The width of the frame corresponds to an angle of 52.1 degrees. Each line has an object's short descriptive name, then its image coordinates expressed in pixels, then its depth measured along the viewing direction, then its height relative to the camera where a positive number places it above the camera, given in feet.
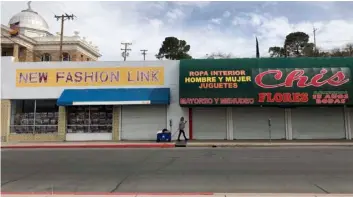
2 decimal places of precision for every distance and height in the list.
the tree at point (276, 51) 239.30 +48.84
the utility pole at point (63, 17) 151.86 +45.40
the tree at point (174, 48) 231.24 +49.87
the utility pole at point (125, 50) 225.35 +46.33
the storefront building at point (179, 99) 71.72 +5.20
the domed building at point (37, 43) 237.25 +55.48
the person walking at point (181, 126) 72.79 -0.34
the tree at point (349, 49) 201.46 +43.83
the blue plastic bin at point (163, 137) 72.23 -2.53
